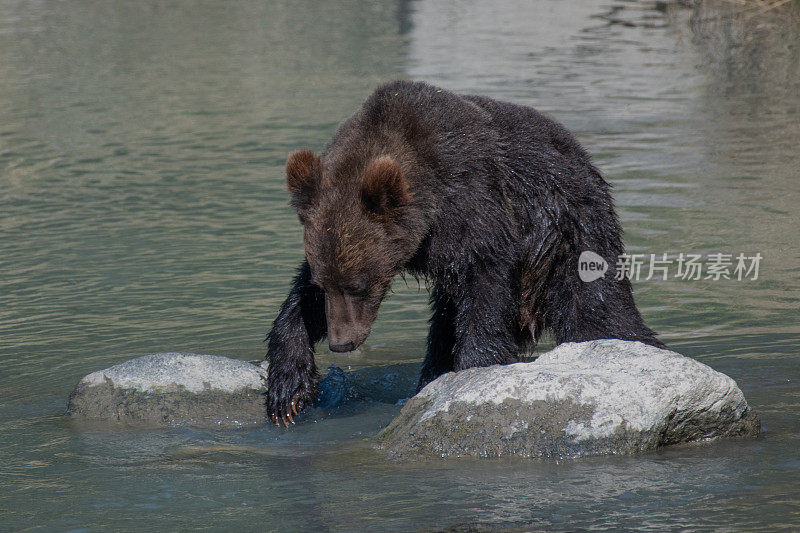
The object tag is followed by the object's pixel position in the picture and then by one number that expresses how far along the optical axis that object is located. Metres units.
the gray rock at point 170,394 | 14.31
